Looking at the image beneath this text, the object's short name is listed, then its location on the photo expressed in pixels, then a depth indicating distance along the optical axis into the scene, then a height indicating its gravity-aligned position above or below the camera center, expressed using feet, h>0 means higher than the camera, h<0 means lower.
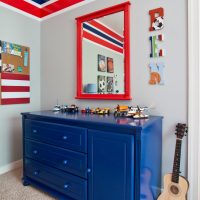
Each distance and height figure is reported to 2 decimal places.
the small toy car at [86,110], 6.84 -0.54
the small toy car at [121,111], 5.91 -0.51
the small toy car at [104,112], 6.37 -0.57
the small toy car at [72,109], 7.13 -0.52
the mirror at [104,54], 6.36 +1.55
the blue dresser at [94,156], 4.35 -1.67
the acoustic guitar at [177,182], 4.74 -2.31
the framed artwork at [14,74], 7.63 +0.95
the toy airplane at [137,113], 5.33 -0.53
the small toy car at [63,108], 7.30 -0.51
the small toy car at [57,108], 7.56 -0.52
